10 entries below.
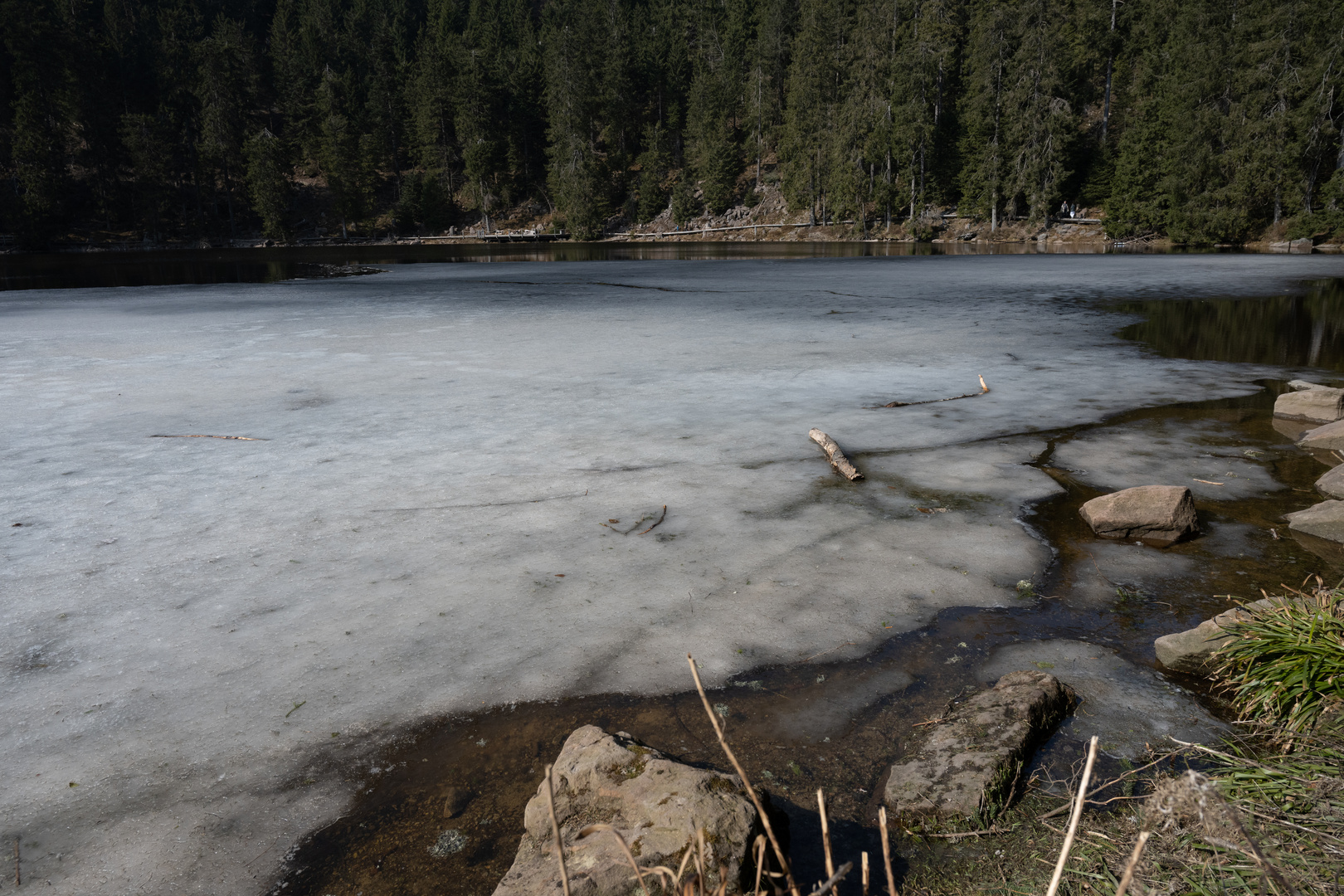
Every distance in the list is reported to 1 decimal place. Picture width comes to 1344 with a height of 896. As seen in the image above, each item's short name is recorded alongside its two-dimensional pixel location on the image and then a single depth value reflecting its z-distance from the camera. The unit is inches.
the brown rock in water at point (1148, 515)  146.7
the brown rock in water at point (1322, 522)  145.8
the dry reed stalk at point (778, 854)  32.2
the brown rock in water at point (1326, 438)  205.5
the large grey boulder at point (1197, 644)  101.7
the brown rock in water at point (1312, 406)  230.8
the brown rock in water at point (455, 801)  83.4
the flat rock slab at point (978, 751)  79.4
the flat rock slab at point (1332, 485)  164.4
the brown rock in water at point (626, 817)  63.9
